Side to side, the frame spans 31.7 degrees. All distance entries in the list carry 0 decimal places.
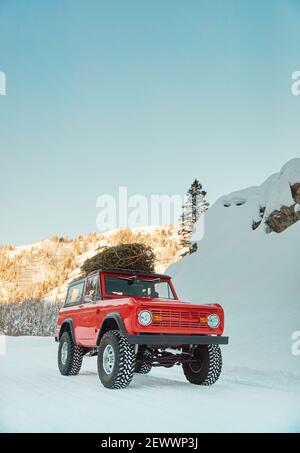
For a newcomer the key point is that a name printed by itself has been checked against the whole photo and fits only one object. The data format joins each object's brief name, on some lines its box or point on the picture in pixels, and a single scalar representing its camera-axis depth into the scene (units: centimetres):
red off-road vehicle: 763
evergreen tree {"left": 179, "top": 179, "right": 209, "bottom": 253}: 3568
